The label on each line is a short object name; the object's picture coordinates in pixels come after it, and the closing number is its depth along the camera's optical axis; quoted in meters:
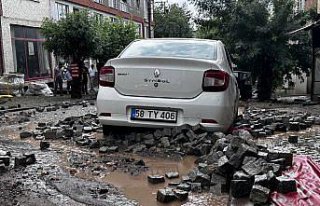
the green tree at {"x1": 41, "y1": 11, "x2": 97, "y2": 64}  18.23
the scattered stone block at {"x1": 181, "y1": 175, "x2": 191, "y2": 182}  4.17
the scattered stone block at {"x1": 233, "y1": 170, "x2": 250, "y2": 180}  3.68
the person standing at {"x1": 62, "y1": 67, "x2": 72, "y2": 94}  21.95
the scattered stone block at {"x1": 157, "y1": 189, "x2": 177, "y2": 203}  3.68
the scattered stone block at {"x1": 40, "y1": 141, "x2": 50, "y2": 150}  5.93
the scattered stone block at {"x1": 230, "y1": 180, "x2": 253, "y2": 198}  3.61
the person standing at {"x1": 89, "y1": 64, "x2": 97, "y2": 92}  25.44
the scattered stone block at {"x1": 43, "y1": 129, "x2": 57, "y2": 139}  6.78
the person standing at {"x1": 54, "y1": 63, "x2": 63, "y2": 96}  22.02
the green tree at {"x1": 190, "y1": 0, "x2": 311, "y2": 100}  18.89
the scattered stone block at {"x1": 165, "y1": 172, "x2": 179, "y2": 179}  4.47
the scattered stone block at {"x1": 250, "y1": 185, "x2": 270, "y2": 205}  3.43
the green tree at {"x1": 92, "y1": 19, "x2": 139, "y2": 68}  20.37
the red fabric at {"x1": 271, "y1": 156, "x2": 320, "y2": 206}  3.49
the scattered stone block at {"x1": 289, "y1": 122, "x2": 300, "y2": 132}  7.75
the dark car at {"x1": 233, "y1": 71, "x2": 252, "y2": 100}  18.58
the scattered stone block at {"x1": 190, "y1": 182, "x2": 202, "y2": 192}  3.94
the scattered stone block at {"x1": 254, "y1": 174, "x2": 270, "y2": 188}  3.56
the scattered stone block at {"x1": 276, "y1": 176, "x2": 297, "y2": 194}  3.56
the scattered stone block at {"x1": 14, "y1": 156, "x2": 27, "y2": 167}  4.85
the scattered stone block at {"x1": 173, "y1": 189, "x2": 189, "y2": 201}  3.72
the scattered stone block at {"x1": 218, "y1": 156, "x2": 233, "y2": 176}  4.01
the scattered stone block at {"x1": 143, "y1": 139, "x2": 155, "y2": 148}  5.82
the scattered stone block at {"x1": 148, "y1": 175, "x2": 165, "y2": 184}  4.28
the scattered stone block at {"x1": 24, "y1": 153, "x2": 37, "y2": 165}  4.97
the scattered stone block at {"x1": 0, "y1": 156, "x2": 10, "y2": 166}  4.88
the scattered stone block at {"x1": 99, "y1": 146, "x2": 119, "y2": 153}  5.64
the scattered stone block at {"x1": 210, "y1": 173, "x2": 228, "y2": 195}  3.91
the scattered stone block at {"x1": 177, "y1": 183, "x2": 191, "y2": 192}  3.94
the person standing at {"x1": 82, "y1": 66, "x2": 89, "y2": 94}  22.11
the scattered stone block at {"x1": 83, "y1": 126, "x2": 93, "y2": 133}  7.30
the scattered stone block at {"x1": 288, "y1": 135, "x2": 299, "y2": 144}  6.40
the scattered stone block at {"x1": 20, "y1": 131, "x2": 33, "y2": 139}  6.99
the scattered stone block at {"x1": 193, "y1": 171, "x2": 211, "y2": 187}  4.03
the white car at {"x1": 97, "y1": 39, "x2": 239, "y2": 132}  5.66
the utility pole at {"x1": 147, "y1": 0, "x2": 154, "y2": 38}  58.66
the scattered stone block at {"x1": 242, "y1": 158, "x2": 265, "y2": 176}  3.77
